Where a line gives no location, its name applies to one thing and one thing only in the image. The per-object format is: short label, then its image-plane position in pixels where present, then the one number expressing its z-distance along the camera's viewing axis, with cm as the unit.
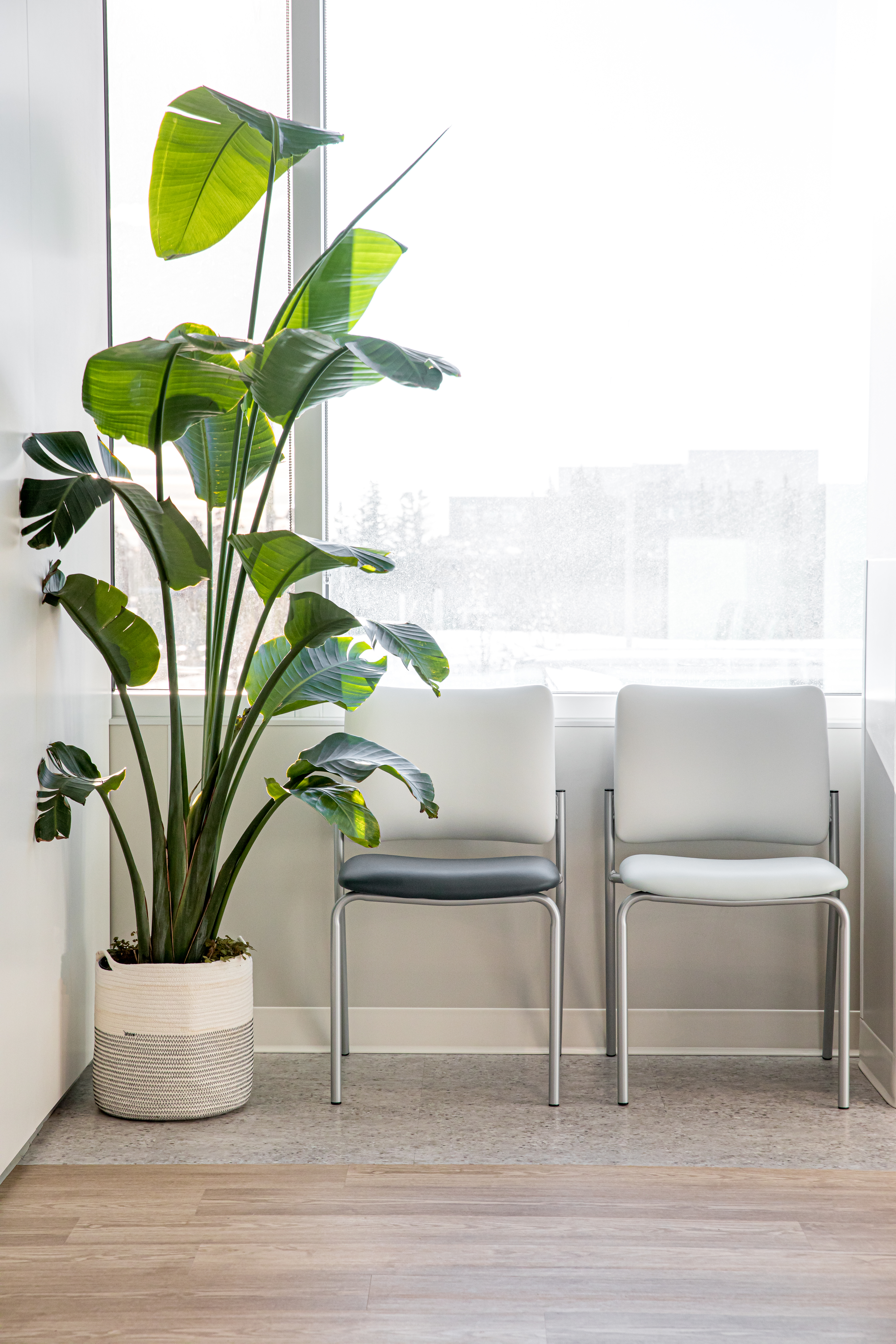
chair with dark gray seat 273
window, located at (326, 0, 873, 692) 287
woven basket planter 237
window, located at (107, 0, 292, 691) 285
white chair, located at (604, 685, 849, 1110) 272
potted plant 218
